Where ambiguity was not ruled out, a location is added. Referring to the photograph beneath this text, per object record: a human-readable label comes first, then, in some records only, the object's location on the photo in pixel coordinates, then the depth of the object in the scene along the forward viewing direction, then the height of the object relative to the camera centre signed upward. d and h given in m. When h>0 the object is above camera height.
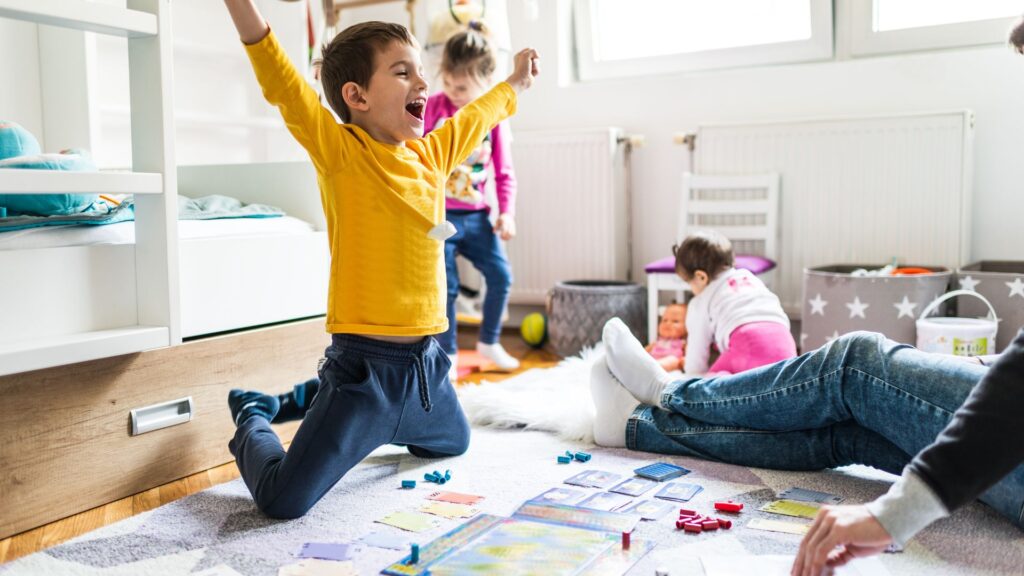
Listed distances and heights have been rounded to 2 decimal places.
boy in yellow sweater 1.34 -0.08
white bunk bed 1.32 -0.08
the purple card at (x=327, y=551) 1.16 -0.43
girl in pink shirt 2.38 +0.07
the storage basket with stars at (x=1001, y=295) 2.25 -0.20
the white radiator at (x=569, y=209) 3.00 +0.03
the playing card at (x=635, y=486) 1.38 -0.42
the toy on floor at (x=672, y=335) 2.55 -0.34
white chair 2.68 +0.00
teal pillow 1.35 +0.04
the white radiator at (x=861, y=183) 2.49 +0.10
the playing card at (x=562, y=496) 1.35 -0.42
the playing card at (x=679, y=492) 1.35 -0.42
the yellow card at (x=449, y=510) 1.31 -0.43
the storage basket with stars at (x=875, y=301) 2.29 -0.22
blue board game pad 1.45 -0.41
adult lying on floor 0.72 -0.26
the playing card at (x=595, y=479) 1.43 -0.42
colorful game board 1.10 -0.42
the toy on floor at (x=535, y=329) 3.04 -0.37
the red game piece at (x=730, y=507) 1.29 -0.42
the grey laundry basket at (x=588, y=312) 2.76 -0.29
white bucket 2.16 -0.29
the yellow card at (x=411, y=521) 1.26 -0.43
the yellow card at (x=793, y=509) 1.27 -0.42
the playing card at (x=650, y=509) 1.28 -0.42
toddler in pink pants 1.95 -0.22
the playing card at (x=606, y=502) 1.32 -0.42
